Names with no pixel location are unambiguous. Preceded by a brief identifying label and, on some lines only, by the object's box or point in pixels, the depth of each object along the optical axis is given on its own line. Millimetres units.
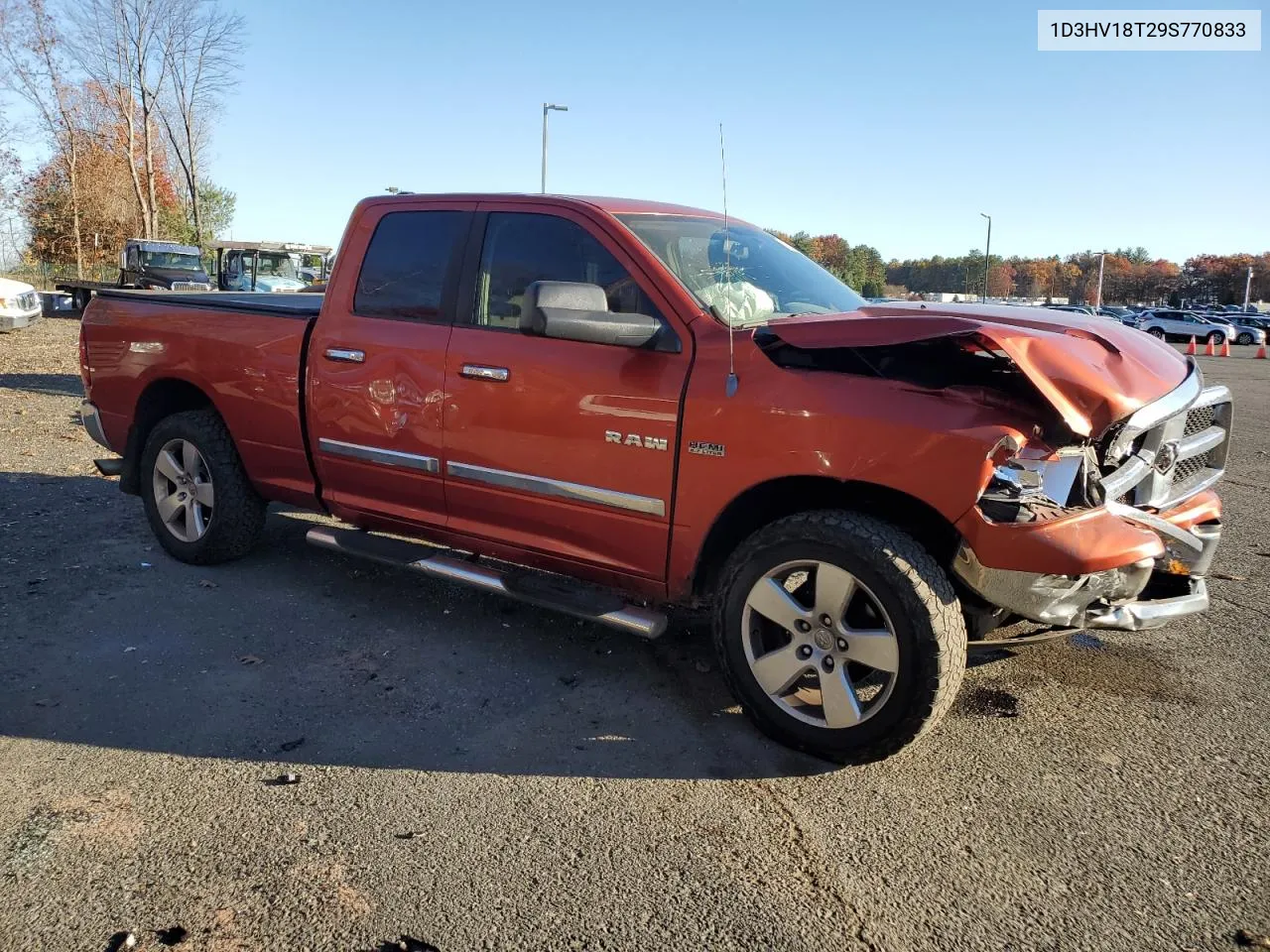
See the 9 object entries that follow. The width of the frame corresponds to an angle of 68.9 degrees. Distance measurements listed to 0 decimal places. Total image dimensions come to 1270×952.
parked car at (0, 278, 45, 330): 17375
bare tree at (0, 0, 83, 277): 31562
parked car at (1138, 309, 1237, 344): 40625
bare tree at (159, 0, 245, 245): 37219
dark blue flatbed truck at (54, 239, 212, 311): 24981
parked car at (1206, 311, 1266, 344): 42294
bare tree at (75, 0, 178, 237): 34625
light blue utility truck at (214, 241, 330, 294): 20953
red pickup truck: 2988
